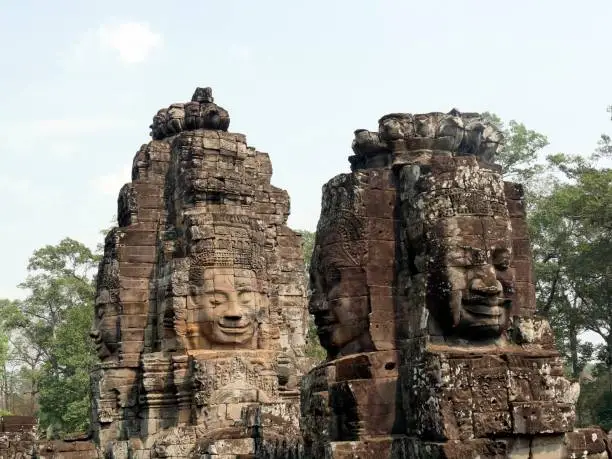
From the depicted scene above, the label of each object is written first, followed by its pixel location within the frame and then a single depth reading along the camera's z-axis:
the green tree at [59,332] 30.84
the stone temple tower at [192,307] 12.64
